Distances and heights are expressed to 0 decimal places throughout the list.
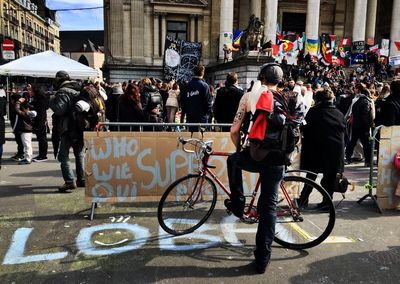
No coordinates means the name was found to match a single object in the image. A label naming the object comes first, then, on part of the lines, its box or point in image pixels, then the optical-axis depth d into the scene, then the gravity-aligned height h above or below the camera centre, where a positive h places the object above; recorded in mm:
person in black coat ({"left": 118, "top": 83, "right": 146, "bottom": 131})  7586 -385
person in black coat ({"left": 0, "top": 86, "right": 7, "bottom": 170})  7852 -822
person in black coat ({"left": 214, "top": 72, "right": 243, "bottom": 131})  7672 -234
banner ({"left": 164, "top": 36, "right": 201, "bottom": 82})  28891 +2059
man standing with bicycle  3904 -833
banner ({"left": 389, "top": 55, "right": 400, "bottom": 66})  23906 +1835
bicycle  4531 -1361
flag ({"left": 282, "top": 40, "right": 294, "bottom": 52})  33812 +3596
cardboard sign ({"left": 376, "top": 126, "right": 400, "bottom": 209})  5785 -1123
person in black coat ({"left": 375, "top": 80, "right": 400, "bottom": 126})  8141 -336
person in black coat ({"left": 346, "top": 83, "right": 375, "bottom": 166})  9516 -663
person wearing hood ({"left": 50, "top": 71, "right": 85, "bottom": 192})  6609 -694
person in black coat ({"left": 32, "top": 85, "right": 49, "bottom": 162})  9836 -882
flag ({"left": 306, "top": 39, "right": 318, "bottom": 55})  34031 +3600
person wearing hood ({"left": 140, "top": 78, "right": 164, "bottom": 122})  8648 -351
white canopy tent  13867 +568
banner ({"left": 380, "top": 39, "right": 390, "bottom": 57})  34406 +3624
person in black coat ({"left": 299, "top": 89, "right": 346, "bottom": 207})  5637 -636
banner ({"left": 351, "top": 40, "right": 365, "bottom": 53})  33500 +3582
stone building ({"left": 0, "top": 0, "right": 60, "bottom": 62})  74688 +12334
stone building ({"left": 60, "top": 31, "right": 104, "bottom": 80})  113169 +11000
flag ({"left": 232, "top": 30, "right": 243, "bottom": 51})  34094 +4049
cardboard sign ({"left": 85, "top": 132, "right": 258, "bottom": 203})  5457 -1056
